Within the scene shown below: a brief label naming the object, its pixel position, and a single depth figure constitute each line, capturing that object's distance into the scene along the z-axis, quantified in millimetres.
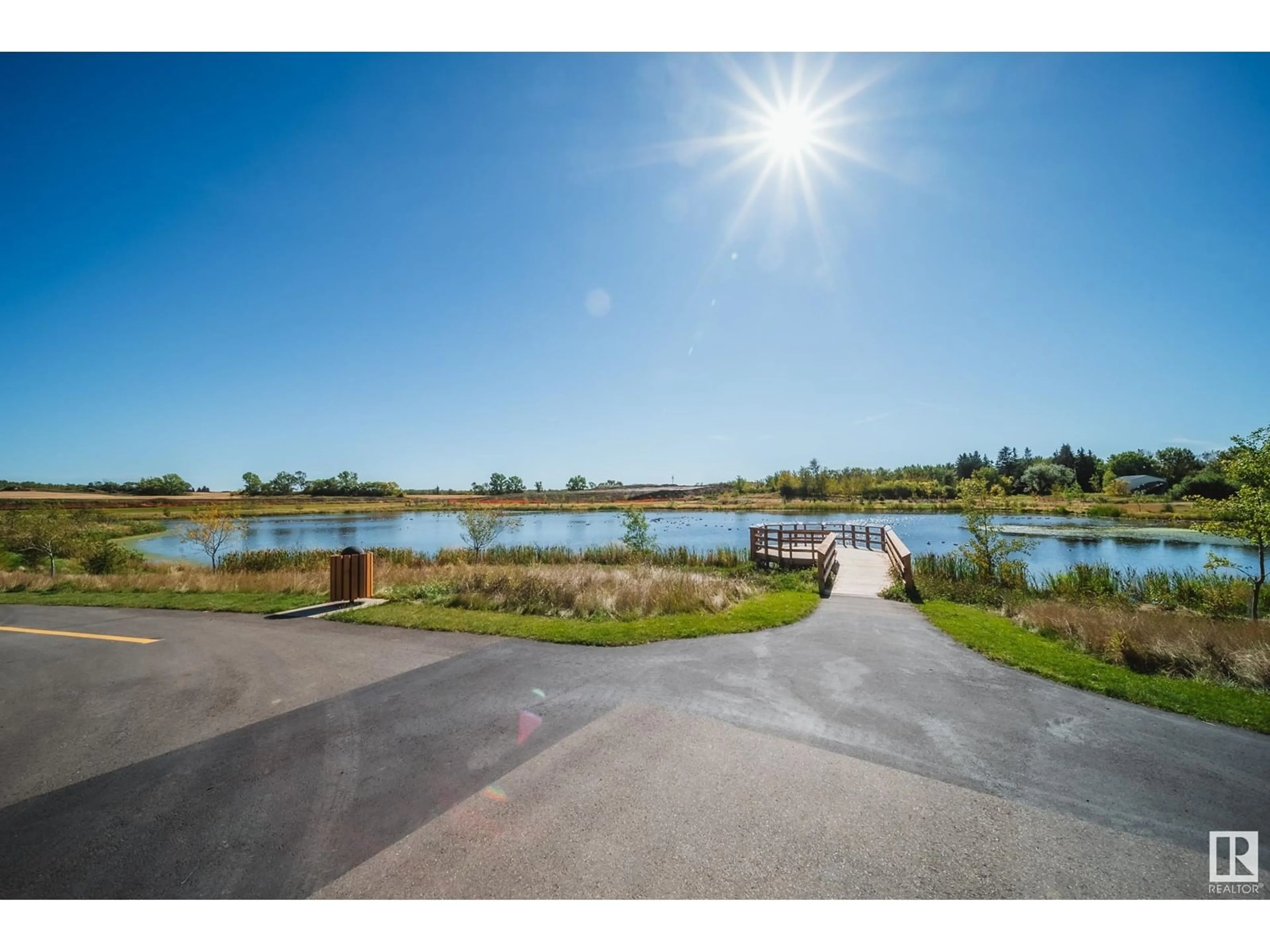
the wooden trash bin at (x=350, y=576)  12156
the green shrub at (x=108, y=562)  21391
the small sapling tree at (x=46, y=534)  20125
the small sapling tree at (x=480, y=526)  27375
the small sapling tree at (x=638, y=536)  26172
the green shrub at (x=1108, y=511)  56000
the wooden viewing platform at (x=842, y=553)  15578
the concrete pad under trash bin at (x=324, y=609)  10711
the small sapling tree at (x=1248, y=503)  11930
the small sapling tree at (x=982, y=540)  17484
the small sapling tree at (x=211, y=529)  23719
